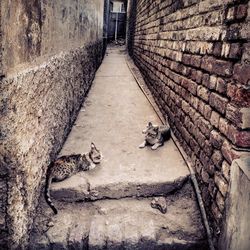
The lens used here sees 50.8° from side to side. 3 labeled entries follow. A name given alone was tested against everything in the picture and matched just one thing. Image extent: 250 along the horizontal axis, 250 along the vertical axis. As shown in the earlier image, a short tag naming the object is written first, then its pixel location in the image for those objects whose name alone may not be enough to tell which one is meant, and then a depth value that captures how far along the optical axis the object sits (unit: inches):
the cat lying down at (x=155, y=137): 129.9
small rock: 93.3
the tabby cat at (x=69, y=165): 95.7
